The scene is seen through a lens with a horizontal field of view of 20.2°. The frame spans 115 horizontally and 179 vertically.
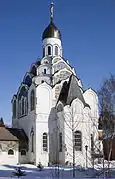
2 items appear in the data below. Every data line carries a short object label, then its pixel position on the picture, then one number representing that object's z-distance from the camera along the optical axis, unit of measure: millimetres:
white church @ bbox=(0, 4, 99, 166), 35344
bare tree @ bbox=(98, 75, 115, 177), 24547
